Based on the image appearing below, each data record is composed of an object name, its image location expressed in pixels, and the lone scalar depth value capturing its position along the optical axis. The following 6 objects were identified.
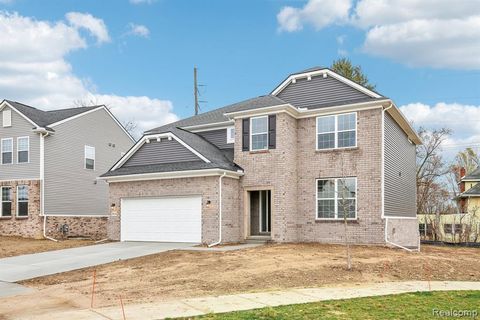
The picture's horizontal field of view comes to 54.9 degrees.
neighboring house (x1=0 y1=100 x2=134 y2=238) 25.47
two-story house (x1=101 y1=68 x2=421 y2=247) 18.59
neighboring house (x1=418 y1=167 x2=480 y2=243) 24.50
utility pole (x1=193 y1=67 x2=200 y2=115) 43.28
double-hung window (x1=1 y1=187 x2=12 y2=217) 26.15
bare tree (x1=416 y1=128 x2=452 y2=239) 39.19
